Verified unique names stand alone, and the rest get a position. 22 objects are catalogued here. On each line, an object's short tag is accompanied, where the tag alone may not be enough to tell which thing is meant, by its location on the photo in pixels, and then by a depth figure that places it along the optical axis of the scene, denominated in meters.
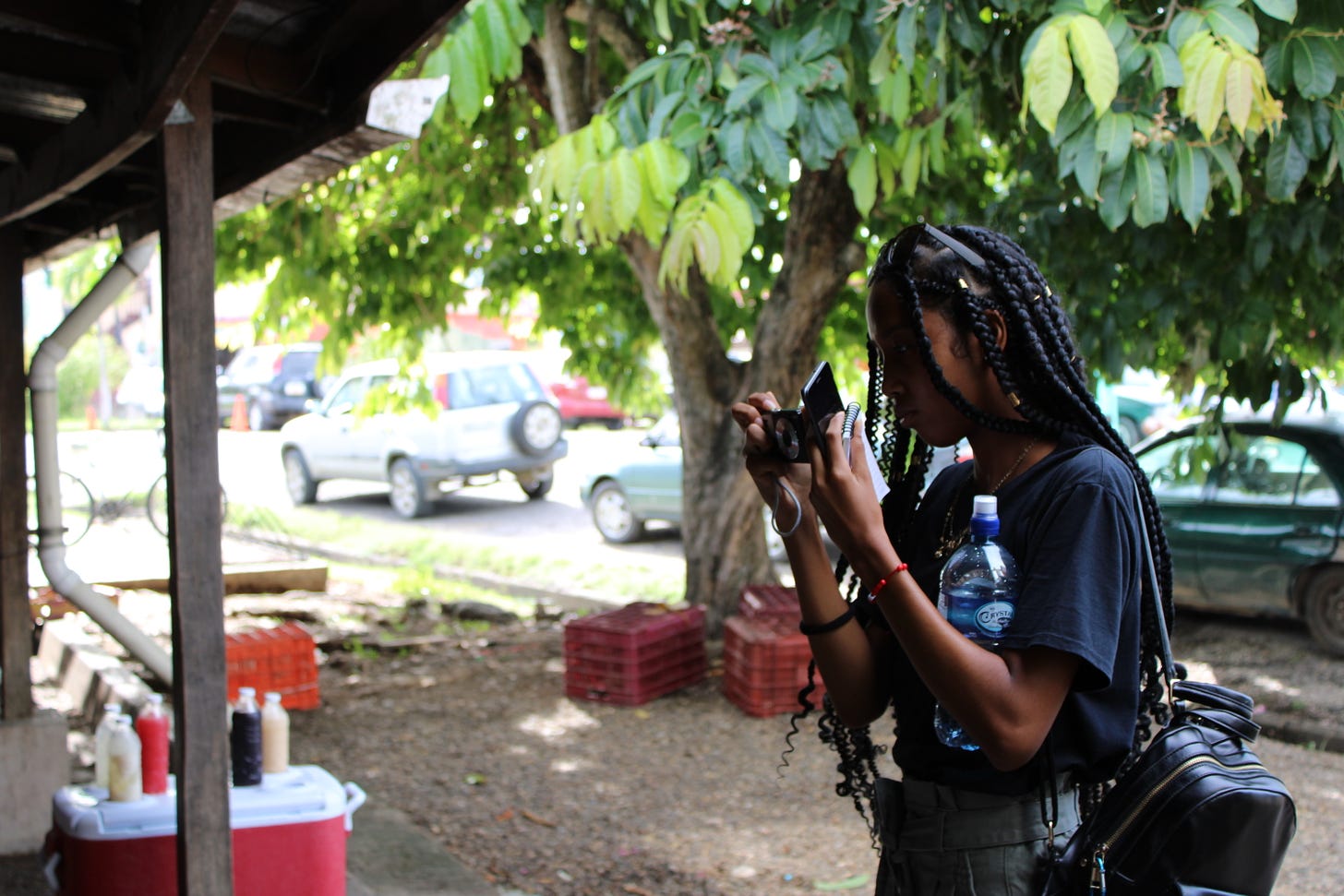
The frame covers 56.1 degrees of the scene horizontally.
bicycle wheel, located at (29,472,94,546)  12.10
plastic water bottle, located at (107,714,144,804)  3.49
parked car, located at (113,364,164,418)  26.06
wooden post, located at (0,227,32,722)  4.88
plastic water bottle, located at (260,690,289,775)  3.76
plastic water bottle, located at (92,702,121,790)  3.52
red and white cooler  3.46
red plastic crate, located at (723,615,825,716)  6.46
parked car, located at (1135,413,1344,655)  7.61
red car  25.25
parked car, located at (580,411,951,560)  13.06
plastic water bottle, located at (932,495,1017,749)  1.66
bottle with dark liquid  3.64
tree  4.05
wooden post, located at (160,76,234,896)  3.06
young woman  1.59
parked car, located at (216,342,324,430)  26.62
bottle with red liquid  3.63
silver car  15.37
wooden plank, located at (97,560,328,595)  9.05
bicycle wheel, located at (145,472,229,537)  8.55
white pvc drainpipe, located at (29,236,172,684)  4.77
